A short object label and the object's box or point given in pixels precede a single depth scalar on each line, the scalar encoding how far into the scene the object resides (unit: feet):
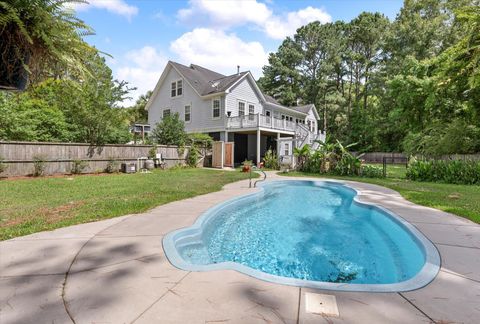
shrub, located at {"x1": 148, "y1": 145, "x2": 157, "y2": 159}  52.60
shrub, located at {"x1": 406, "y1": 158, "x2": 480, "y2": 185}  37.35
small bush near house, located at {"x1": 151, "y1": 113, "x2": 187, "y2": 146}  58.29
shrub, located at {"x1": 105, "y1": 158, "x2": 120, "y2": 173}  45.37
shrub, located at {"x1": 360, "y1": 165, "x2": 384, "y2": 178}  45.66
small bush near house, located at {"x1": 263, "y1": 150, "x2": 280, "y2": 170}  60.04
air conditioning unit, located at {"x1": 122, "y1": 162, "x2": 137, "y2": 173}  46.34
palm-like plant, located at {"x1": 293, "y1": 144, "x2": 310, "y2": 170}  53.52
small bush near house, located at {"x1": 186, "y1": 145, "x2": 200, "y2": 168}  59.57
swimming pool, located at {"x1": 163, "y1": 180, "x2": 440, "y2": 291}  11.46
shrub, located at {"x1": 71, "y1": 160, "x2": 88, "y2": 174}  40.83
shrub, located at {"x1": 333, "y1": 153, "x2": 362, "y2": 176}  47.06
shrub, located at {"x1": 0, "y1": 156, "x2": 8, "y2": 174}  33.03
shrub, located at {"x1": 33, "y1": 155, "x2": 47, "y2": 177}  36.44
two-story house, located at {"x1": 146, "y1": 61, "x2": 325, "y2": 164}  66.08
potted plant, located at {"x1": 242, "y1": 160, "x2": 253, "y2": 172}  51.55
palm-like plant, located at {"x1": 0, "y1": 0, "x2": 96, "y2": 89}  6.86
